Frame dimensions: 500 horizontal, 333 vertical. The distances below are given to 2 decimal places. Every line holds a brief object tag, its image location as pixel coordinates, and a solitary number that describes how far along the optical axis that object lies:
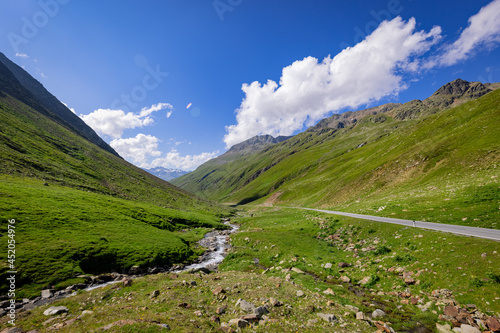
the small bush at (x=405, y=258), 19.06
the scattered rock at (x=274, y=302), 13.99
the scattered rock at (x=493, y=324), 10.52
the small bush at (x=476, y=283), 13.48
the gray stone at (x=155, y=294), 16.12
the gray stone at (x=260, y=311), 12.75
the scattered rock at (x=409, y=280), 16.38
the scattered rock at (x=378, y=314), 13.60
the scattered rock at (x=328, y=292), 16.87
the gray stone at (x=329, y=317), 12.34
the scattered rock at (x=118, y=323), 10.23
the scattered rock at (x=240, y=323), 11.60
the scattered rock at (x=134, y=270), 25.63
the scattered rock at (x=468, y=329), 10.74
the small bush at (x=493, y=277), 13.21
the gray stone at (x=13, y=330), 11.55
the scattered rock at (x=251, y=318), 12.20
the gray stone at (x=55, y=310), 14.04
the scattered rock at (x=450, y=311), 12.40
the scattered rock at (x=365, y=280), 18.55
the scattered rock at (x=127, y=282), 18.81
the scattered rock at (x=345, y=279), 19.62
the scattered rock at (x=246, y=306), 13.53
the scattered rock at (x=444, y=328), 11.41
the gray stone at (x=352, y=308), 14.26
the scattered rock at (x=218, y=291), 16.58
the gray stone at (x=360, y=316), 12.90
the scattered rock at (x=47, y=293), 18.13
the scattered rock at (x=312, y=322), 12.07
